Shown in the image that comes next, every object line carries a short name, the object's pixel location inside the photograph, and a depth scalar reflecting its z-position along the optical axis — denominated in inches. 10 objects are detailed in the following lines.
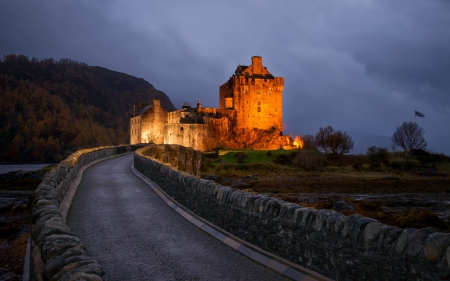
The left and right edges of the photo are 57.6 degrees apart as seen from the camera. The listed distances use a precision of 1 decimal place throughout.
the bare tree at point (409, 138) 2416.3
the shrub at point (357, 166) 2103.3
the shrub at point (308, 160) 2078.4
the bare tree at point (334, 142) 2705.2
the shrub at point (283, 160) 2161.2
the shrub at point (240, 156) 2103.6
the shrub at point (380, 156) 2282.2
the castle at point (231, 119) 2390.5
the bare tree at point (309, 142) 2800.2
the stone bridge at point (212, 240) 178.2
